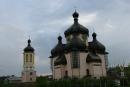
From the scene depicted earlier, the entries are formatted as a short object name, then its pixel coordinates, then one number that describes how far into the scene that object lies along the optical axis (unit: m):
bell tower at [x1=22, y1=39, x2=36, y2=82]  84.81
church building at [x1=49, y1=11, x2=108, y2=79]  65.12
